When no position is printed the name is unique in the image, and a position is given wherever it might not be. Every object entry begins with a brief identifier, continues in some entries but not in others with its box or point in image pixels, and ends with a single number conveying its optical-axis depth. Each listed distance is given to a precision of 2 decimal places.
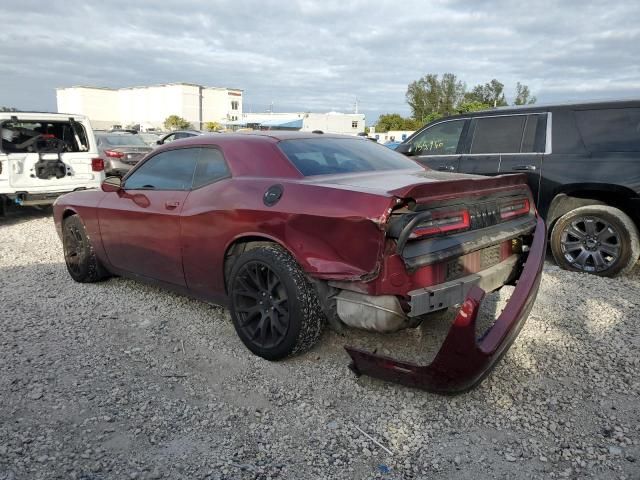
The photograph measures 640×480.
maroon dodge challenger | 2.78
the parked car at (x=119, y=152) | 11.91
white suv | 7.94
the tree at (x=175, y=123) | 74.88
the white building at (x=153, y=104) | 92.12
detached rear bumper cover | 2.56
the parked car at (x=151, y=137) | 20.31
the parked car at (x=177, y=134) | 19.38
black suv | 5.05
